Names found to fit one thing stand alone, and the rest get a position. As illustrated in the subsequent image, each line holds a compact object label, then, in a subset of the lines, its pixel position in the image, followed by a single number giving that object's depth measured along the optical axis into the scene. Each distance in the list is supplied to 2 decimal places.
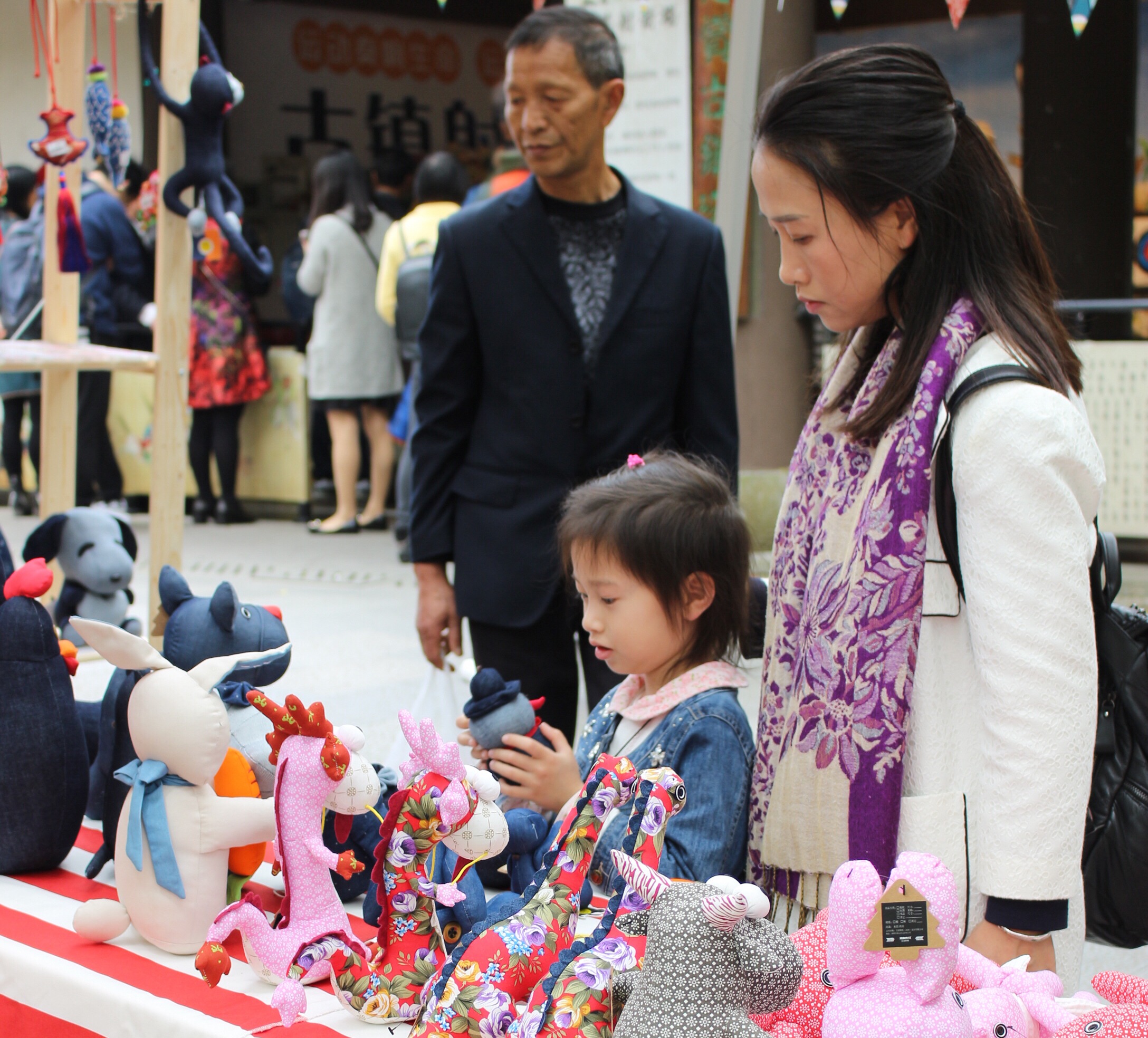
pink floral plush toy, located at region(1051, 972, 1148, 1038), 0.94
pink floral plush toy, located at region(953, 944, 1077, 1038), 1.00
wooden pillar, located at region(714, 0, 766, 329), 3.67
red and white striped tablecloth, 1.23
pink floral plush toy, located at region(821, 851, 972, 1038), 0.94
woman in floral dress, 6.80
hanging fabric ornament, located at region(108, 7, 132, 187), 2.98
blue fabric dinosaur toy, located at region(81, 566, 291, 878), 1.56
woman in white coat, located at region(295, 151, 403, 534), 6.30
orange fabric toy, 1.48
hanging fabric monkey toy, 2.59
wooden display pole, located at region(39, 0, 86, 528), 2.83
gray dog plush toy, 2.85
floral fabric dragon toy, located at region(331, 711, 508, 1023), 1.18
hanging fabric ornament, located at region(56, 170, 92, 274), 2.76
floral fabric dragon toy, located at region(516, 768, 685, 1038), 1.05
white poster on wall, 4.21
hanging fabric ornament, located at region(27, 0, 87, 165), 2.63
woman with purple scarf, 1.15
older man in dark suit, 2.03
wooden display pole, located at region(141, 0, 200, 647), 2.69
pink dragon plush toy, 1.23
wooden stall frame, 2.59
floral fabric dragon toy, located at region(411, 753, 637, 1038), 1.11
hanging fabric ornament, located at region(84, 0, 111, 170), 2.92
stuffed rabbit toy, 1.37
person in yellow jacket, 5.59
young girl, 1.48
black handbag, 1.34
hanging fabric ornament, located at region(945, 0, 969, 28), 2.71
